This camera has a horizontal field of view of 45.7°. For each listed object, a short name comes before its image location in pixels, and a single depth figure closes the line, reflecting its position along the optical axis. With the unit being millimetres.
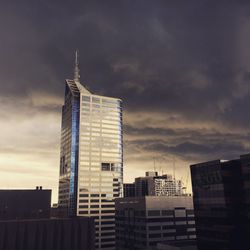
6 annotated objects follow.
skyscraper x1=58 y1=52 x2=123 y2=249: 197750
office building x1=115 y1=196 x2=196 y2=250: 141625
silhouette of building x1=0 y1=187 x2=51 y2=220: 129000
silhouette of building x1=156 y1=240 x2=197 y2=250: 93288
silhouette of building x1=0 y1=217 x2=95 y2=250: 93375
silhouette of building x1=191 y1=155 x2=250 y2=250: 82188
